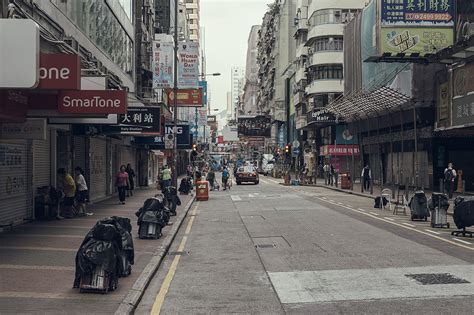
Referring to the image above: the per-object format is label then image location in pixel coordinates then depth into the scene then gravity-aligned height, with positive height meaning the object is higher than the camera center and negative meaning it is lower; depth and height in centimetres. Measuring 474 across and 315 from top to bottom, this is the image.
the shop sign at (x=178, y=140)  3815 +149
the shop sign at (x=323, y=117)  6119 +463
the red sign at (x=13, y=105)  1216 +125
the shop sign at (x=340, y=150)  5604 +115
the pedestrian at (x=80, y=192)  2023 -98
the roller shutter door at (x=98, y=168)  2746 -24
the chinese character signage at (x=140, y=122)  2442 +171
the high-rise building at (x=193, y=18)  14235 +3513
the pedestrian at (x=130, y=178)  3262 -85
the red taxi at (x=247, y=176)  5194 -119
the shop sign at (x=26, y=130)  1523 +86
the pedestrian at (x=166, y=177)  3258 -78
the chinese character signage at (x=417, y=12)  3578 +900
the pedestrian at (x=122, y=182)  2536 -82
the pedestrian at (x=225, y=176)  4134 -94
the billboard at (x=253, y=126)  9975 +618
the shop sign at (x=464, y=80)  2998 +420
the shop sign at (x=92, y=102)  1460 +153
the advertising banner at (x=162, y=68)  3009 +482
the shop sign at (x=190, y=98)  3538 +392
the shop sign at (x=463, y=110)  2978 +263
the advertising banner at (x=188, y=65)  2972 +488
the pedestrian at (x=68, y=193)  1908 -97
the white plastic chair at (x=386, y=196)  2546 -146
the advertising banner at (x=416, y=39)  3553 +731
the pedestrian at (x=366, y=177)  3947 -100
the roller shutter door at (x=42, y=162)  1883 +4
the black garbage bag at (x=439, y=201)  1753 -116
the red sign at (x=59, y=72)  1193 +182
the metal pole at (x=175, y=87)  2909 +375
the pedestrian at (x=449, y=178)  2884 -80
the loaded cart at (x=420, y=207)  1983 -151
